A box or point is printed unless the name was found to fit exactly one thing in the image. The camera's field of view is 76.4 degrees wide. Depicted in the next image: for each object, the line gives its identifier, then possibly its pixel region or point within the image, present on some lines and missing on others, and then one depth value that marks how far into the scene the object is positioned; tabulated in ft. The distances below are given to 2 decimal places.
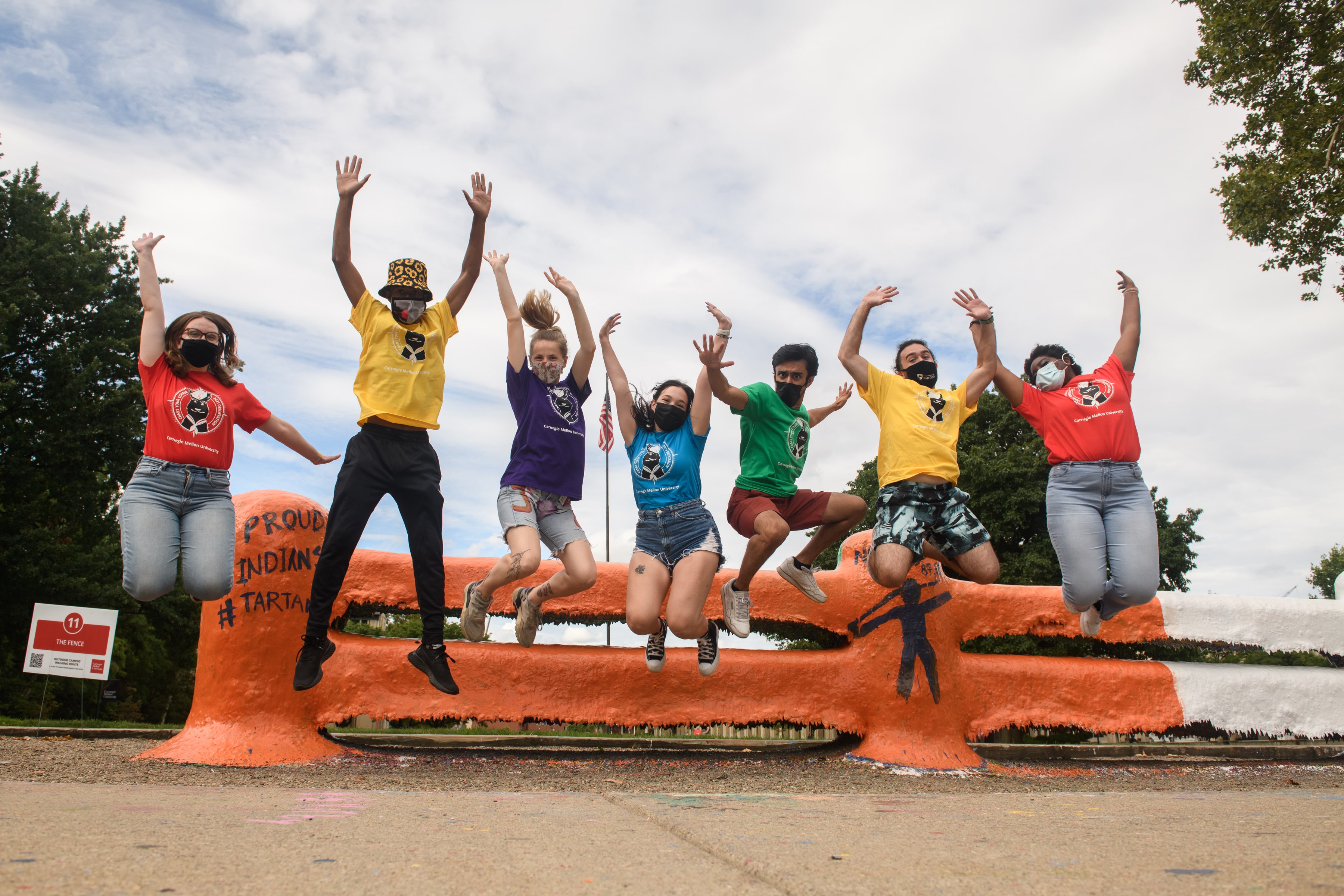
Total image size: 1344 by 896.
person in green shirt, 18.17
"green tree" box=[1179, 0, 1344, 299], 31.07
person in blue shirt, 16.75
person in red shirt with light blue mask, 16.70
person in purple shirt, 16.26
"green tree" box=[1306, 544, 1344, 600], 147.74
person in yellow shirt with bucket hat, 15.37
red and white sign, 32.27
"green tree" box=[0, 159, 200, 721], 55.16
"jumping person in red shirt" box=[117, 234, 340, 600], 14.78
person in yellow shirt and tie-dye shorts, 17.13
